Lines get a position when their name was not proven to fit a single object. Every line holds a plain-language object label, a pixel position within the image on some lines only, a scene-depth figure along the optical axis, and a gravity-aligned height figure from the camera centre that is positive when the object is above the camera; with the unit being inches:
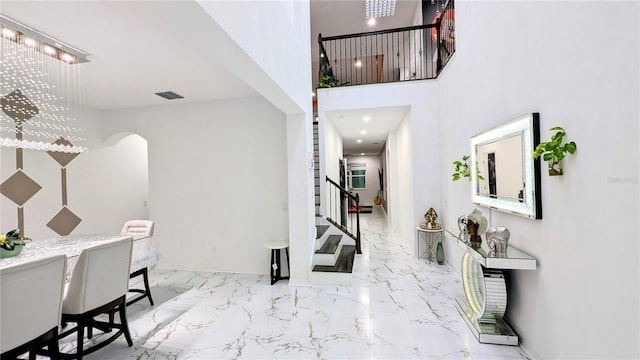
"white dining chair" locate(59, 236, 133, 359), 82.1 -33.8
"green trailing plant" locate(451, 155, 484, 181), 132.1 +4.9
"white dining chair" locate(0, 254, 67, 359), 60.5 -29.1
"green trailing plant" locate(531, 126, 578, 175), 63.5 +6.7
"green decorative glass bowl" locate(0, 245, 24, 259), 91.7 -22.4
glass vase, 175.6 -50.8
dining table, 93.9 -24.8
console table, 82.2 -42.8
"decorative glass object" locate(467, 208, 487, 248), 101.5 -19.2
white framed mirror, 78.7 +3.3
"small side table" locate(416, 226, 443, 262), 179.5 -42.5
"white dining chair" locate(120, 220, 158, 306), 122.4 -34.3
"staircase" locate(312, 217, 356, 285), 148.1 -49.7
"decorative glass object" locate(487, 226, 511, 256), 86.3 -21.2
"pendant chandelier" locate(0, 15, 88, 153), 95.8 +50.7
